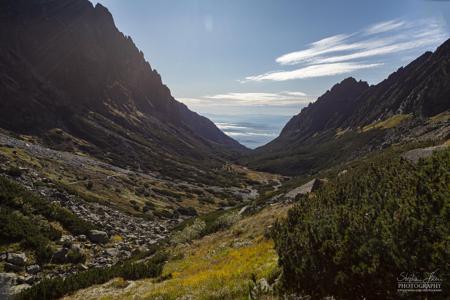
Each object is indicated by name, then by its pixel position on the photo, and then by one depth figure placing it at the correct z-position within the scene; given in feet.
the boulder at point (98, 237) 100.94
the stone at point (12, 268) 67.31
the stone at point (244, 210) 115.47
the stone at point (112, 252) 93.18
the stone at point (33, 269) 69.62
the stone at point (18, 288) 55.59
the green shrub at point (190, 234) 91.50
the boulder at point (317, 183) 97.90
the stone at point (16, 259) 69.82
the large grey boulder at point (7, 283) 54.12
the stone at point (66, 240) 88.53
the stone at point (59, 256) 78.48
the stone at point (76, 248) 85.71
